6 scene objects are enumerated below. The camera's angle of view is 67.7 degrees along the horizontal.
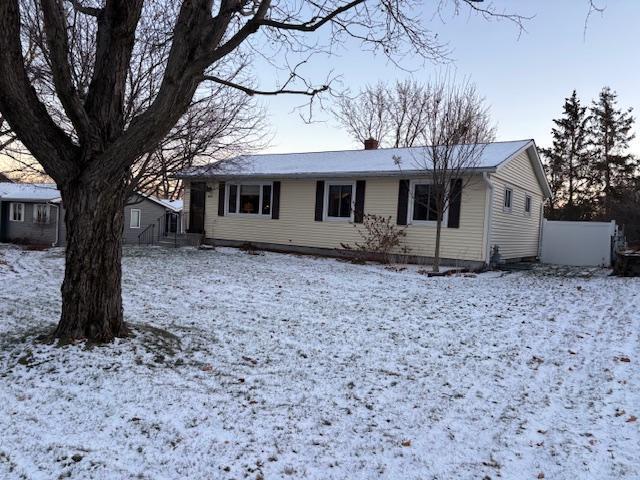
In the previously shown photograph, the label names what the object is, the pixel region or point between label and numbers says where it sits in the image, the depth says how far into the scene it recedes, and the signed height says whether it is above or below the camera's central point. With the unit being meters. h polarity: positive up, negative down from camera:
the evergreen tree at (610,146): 31.55 +6.64
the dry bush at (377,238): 13.68 -0.19
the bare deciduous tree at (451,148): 11.55 +2.18
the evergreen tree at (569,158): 32.41 +5.77
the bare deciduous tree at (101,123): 4.19 +0.84
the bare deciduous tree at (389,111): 29.06 +7.64
